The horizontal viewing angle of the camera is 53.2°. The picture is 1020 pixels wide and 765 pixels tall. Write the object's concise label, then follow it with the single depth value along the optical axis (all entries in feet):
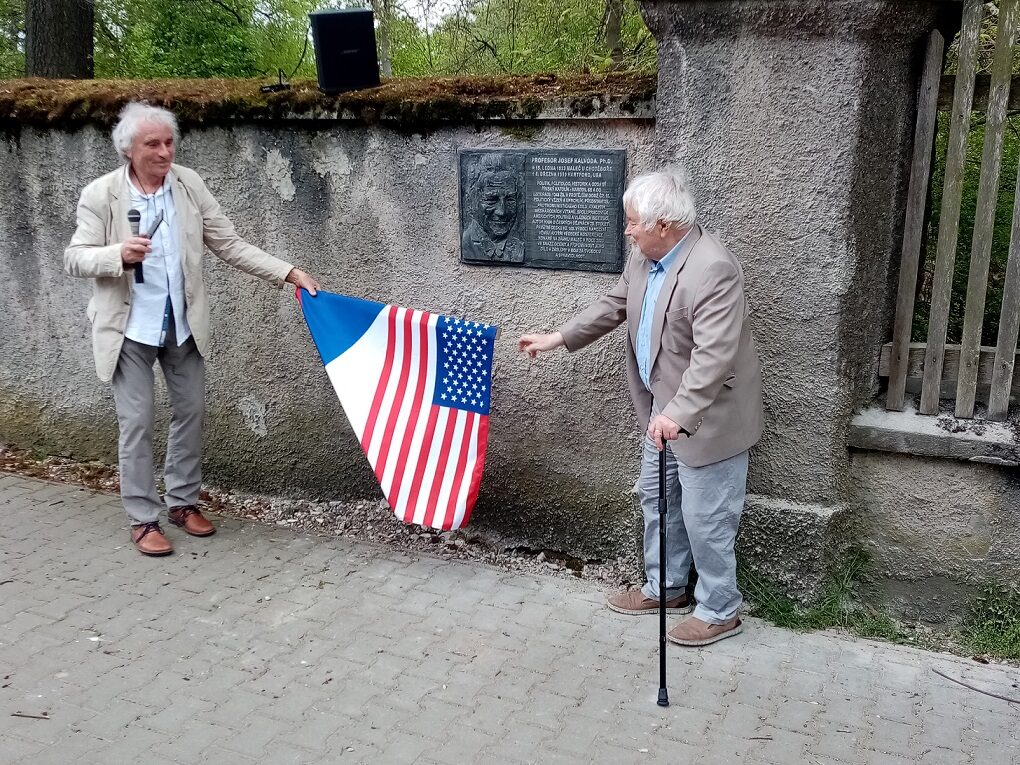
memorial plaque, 14.12
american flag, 14.84
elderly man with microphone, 14.76
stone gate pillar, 12.32
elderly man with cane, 11.73
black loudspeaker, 15.48
